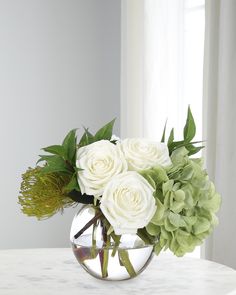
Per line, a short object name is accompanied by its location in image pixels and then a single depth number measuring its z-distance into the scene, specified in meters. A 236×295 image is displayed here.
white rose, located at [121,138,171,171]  1.51
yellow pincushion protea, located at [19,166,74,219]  1.52
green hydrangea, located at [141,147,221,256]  1.49
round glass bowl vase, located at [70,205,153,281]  1.52
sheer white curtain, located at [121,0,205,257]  2.61
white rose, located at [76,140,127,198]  1.48
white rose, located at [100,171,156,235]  1.46
